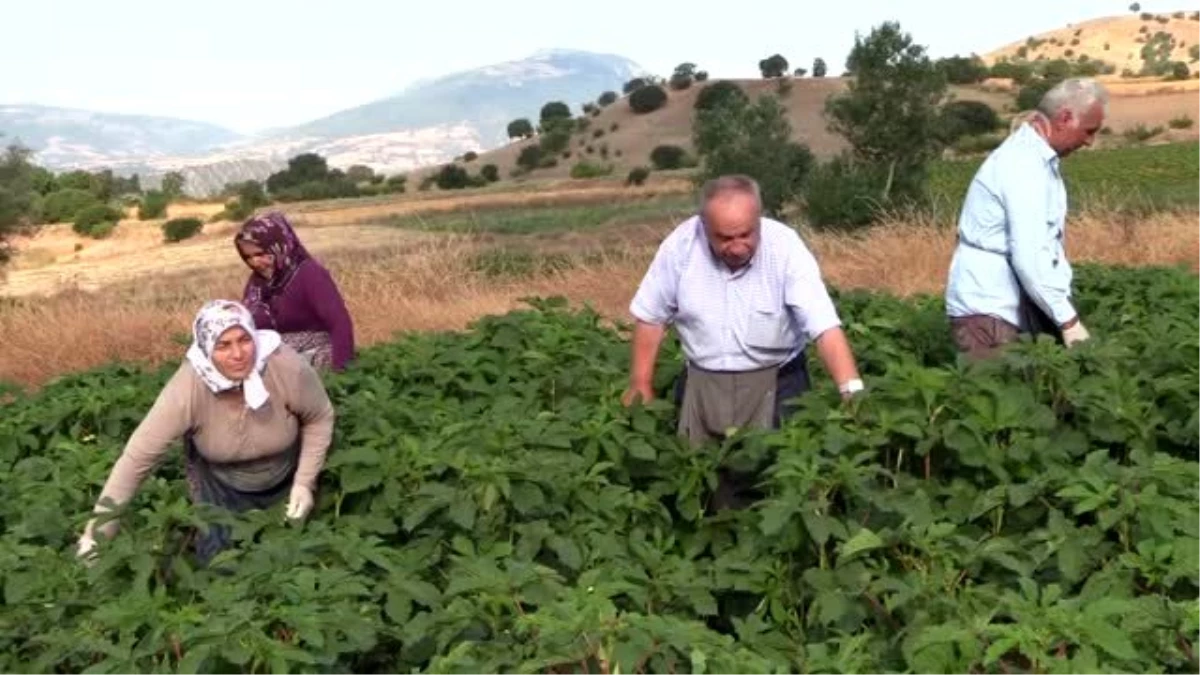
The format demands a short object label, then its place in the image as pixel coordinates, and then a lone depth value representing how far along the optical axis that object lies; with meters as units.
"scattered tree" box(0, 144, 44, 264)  30.66
